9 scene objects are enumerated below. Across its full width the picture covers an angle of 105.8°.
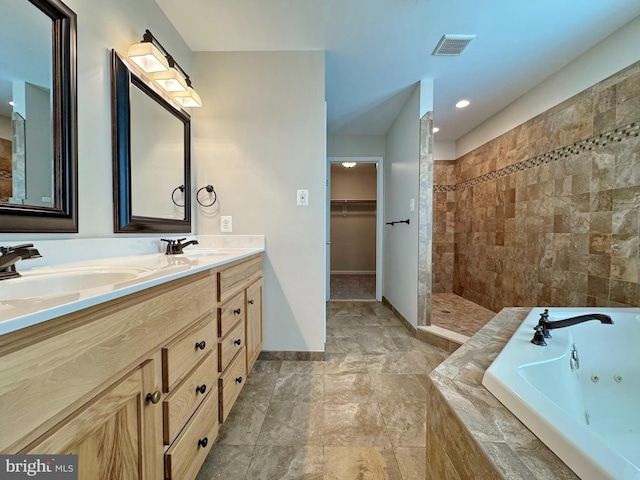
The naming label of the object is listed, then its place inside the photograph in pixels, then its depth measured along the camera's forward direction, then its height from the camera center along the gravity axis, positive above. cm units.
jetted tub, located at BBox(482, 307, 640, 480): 51 -48
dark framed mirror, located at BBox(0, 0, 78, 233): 80 +42
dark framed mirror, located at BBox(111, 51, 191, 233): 121 +45
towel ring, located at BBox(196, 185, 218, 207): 184 +30
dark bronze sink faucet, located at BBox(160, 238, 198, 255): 141 -8
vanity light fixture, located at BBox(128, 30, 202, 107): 125 +92
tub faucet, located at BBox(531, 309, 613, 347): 100 -39
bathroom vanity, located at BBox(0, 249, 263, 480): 40 -33
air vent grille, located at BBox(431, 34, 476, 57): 169 +138
